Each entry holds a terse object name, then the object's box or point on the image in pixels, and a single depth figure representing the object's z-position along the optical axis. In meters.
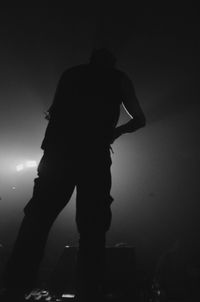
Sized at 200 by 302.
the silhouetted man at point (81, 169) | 1.31
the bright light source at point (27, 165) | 13.86
